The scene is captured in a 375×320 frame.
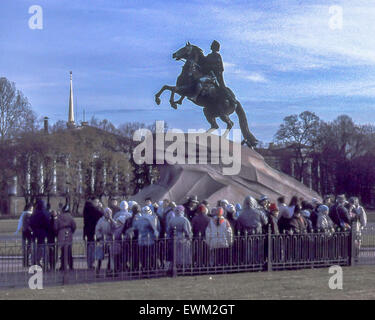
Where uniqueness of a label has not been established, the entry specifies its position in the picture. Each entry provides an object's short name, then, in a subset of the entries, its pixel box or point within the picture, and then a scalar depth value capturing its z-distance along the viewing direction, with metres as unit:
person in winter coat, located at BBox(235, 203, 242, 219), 16.92
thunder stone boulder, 20.89
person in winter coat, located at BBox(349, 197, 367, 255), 16.11
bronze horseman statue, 21.78
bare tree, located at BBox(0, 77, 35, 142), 54.31
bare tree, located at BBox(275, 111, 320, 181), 58.09
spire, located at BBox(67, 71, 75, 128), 85.13
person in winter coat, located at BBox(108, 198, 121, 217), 16.41
